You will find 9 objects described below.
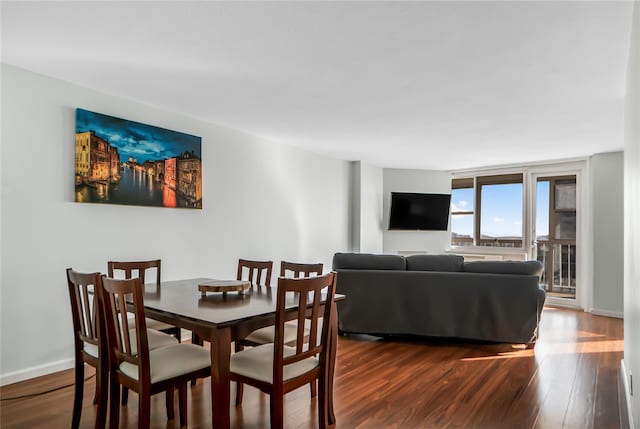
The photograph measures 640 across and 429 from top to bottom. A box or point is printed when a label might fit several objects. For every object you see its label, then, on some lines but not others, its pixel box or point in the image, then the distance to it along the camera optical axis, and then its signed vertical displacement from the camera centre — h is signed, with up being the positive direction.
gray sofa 3.93 -0.83
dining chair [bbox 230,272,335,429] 2.06 -0.81
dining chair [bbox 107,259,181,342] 3.03 -0.46
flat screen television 7.71 +0.05
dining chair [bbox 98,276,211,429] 1.99 -0.81
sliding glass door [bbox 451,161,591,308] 6.38 -0.14
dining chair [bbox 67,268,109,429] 2.16 -0.76
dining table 1.97 -0.55
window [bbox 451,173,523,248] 7.15 +0.05
